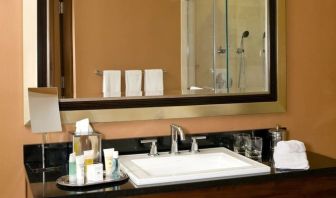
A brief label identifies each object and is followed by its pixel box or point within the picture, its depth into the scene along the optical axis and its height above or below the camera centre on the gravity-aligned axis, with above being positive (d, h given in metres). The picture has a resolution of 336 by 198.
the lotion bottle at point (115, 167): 1.40 -0.24
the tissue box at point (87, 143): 1.55 -0.17
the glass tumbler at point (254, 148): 1.78 -0.22
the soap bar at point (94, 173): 1.36 -0.25
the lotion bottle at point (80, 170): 1.35 -0.24
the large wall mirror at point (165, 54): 1.66 +0.19
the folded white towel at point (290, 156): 1.54 -0.23
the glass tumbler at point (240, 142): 1.84 -0.21
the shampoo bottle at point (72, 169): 1.36 -0.23
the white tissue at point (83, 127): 1.58 -0.11
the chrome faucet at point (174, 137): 1.75 -0.17
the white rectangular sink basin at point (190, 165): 1.39 -0.26
